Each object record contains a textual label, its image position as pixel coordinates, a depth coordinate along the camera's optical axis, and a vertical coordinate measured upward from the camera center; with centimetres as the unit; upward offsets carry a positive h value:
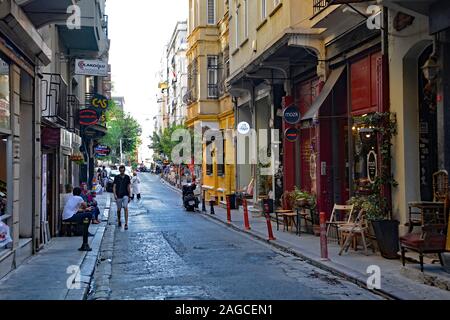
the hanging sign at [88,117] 2334 +226
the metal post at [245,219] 1748 -131
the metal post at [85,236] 1295 -128
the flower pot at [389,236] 1120 -117
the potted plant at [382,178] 1185 -10
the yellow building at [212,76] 3083 +514
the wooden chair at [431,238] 923 -101
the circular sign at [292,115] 1708 +166
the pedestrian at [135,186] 3341 -60
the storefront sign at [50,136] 1378 +91
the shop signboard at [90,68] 2008 +357
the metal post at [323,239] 1127 -122
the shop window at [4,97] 1029 +138
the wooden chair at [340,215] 1321 -100
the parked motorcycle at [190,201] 2589 -113
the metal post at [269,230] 1456 -136
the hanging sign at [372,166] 1270 +15
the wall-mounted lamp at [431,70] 1018 +171
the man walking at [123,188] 1842 -38
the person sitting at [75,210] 1504 -85
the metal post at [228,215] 1998 -136
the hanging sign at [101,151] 4077 +169
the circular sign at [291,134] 1844 +120
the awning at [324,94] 1490 +197
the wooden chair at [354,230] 1202 -114
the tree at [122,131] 7983 +606
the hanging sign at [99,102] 2544 +310
